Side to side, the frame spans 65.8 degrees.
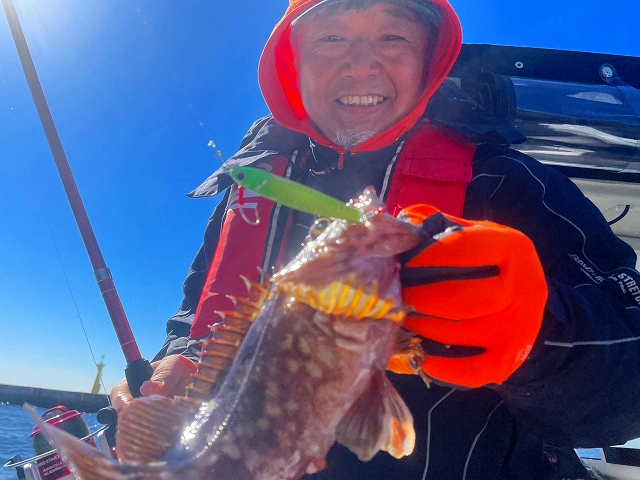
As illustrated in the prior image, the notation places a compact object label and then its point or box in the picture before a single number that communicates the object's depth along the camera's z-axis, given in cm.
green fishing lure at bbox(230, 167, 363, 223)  20
